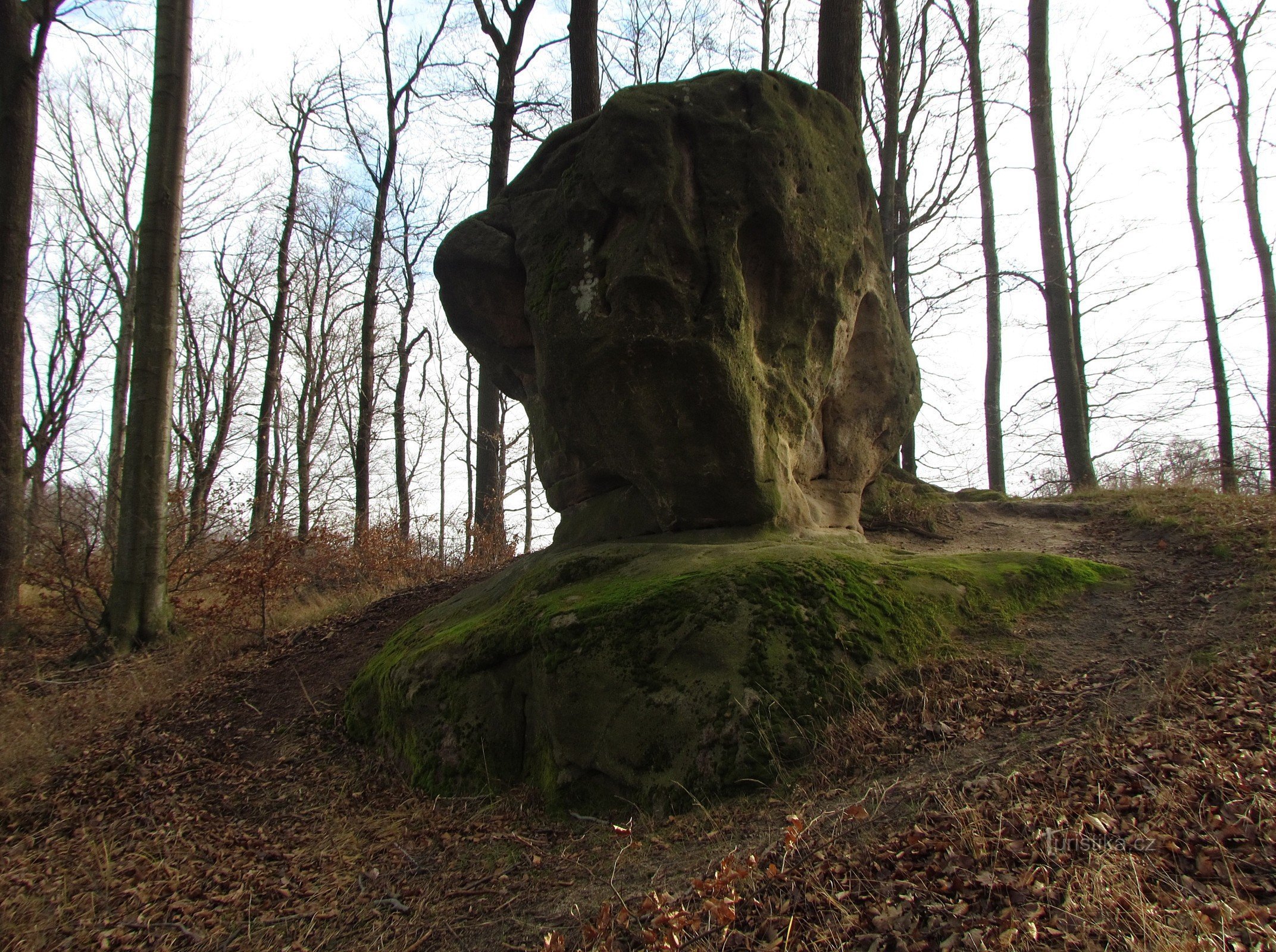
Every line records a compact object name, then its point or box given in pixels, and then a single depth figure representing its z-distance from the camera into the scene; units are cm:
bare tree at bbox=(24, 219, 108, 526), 1446
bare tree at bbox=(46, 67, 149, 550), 1524
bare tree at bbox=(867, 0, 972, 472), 1341
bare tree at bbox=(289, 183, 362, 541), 1973
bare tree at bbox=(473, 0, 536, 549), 1283
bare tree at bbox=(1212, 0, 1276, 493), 1454
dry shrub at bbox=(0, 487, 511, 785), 595
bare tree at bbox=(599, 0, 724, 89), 1775
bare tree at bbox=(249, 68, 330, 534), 1647
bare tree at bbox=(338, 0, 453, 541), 1582
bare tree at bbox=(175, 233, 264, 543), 1659
